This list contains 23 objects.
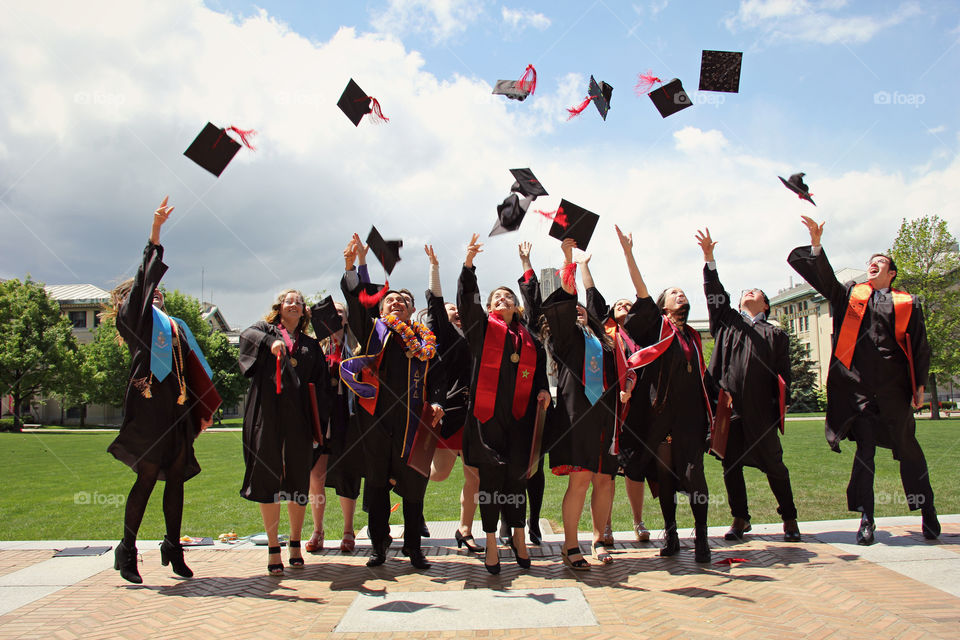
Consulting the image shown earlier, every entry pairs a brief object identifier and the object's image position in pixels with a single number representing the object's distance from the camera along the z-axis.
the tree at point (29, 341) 39.53
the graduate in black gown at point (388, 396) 5.00
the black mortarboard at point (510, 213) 5.40
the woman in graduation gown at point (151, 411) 4.60
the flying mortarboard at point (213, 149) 5.79
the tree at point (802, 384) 49.84
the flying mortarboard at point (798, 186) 5.93
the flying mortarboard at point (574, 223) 5.50
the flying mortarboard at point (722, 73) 6.29
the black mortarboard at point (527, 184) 5.71
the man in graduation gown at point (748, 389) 5.53
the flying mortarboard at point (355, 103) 6.45
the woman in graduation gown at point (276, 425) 4.76
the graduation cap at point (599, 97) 5.93
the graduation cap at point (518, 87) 6.10
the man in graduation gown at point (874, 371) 5.39
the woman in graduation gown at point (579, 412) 4.79
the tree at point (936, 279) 34.44
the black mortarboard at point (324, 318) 5.51
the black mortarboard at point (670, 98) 6.56
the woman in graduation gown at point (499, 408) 4.73
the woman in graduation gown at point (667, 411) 5.12
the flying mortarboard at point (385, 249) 6.22
